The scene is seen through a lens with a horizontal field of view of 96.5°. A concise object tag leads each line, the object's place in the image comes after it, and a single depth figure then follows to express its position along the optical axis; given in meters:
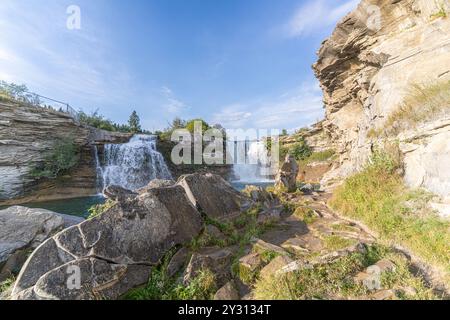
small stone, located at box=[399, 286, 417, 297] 2.64
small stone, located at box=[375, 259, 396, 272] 3.09
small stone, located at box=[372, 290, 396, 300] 2.63
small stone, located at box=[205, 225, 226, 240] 4.66
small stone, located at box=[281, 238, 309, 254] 4.15
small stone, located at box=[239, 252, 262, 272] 3.52
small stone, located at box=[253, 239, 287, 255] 3.96
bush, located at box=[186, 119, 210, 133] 36.91
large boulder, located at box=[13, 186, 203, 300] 2.81
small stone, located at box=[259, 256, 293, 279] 3.31
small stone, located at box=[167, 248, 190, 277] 3.57
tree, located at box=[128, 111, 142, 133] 43.14
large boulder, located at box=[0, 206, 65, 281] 5.18
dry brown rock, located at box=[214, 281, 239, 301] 2.94
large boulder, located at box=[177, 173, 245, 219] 5.24
